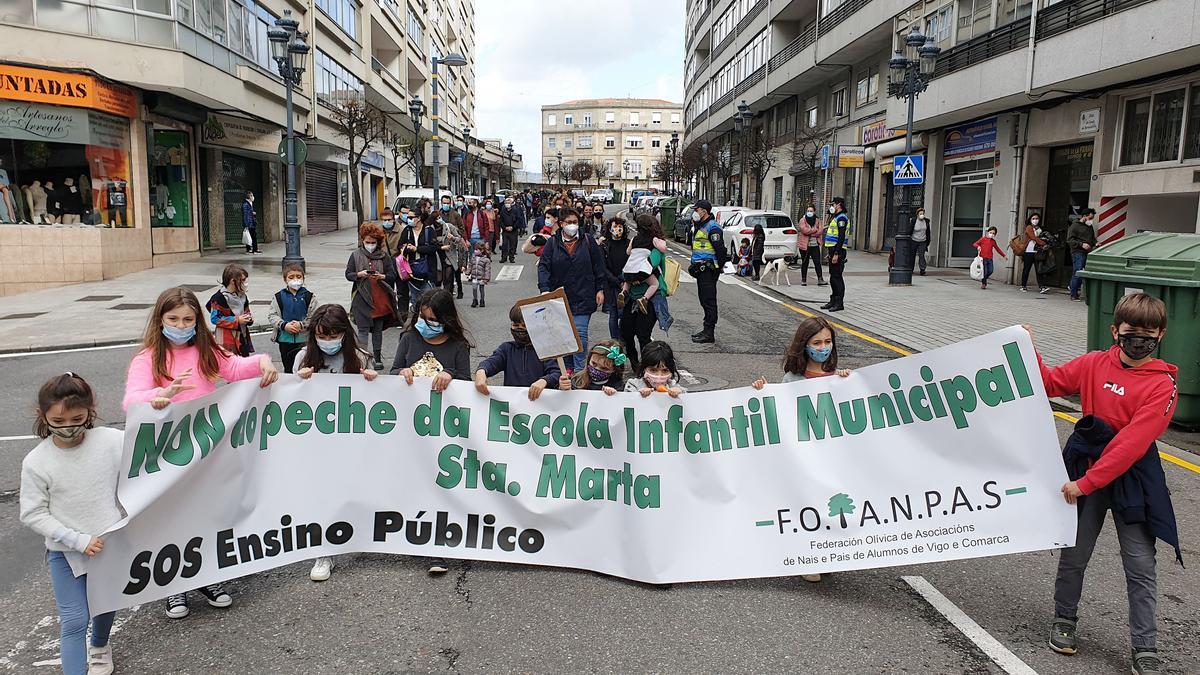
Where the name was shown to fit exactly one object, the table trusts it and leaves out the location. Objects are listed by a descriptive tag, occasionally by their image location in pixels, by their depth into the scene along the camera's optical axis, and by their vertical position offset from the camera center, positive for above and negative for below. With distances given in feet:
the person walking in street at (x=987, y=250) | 65.67 -2.22
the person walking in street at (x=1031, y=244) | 63.21 -1.68
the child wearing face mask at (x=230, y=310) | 22.34 -2.60
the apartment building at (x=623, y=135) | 438.81 +39.27
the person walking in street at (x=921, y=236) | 76.61 -1.47
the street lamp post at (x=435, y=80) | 102.98 +23.41
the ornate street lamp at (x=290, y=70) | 65.31 +10.72
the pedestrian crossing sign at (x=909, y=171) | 66.69 +3.69
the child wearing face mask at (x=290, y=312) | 22.80 -2.87
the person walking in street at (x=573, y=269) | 28.37 -1.81
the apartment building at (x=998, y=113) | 53.31 +8.88
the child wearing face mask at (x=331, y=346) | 15.85 -2.48
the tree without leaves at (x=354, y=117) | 100.73 +11.44
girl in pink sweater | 13.47 -2.43
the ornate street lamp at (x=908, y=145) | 67.15 +5.76
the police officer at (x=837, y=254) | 48.85 -2.00
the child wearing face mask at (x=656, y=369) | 16.29 -2.89
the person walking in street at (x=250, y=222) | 88.74 -1.41
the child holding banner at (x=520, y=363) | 17.04 -2.95
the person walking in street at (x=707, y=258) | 37.22 -1.79
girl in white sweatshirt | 10.62 -3.56
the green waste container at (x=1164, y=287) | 23.66 -1.82
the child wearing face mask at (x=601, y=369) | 17.72 -3.12
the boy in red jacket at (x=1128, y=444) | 11.62 -2.89
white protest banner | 13.32 -4.16
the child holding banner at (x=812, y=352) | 15.61 -2.41
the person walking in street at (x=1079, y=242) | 57.31 -1.34
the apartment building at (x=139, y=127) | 60.08 +6.51
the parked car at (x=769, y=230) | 75.15 -1.22
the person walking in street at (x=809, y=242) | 66.95 -1.88
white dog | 65.31 -3.80
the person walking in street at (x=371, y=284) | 30.71 -2.60
